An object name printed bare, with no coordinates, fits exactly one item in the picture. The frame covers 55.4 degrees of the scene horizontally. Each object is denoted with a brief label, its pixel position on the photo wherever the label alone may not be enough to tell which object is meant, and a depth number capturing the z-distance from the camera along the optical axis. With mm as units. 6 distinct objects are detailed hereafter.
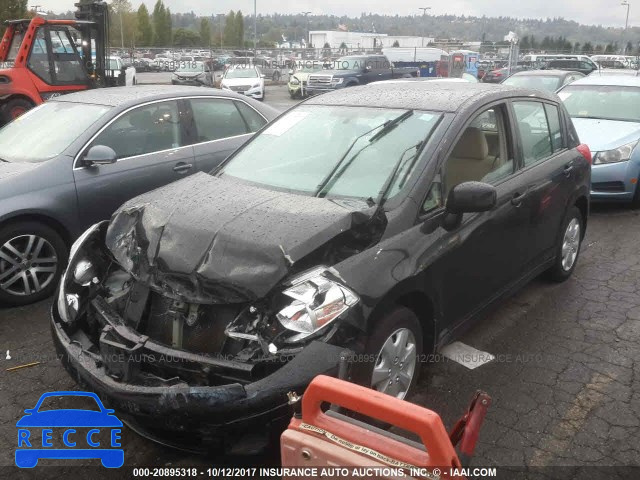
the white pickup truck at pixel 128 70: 25208
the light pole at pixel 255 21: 44312
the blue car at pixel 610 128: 7395
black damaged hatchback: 2617
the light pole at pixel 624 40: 55906
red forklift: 12492
